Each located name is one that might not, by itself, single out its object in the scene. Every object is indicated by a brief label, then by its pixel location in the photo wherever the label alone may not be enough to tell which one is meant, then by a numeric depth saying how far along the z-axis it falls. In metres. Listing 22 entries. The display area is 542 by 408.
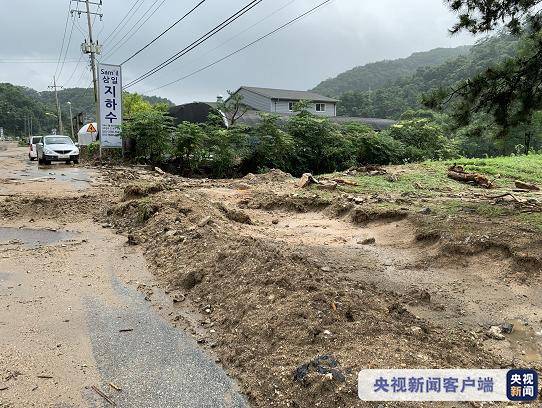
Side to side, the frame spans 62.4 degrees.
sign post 19.11
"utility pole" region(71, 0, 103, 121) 29.50
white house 40.55
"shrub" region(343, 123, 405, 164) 19.39
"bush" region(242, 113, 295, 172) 17.25
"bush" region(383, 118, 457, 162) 21.79
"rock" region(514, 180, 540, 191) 12.05
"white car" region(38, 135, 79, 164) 19.81
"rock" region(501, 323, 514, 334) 3.80
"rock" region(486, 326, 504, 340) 3.70
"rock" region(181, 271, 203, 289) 5.02
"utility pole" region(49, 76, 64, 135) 55.29
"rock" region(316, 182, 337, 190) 11.80
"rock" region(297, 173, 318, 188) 12.34
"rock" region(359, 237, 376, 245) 6.74
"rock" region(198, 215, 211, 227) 6.88
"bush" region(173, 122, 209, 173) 16.61
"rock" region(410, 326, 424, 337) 3.40
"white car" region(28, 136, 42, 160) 24.93
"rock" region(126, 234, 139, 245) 7.04
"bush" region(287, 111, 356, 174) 18.31
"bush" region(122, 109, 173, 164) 17.61
